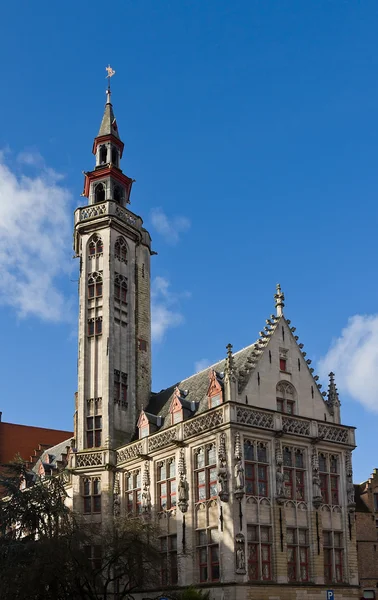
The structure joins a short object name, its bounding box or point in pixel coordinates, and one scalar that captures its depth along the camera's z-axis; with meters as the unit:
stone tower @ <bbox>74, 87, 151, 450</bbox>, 50.03
